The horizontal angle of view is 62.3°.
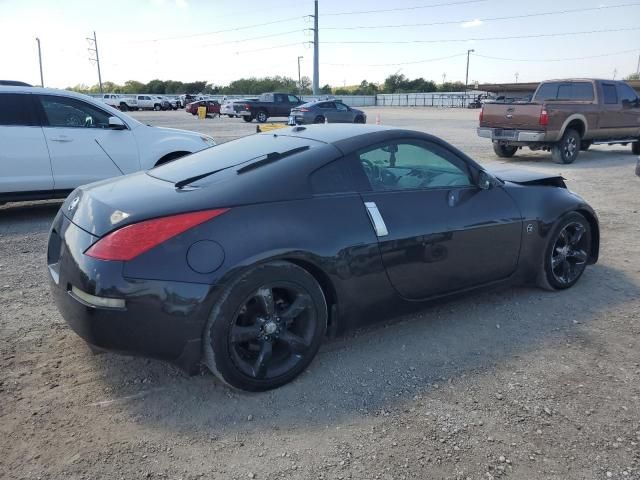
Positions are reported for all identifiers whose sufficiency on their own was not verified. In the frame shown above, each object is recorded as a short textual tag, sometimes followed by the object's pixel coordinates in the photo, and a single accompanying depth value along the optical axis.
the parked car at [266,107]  31.14
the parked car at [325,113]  25.00
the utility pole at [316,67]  57.50
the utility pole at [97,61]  90.22
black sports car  2.65
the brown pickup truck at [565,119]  12.11
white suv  6.54
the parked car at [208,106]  38.12
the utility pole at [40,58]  88.94
